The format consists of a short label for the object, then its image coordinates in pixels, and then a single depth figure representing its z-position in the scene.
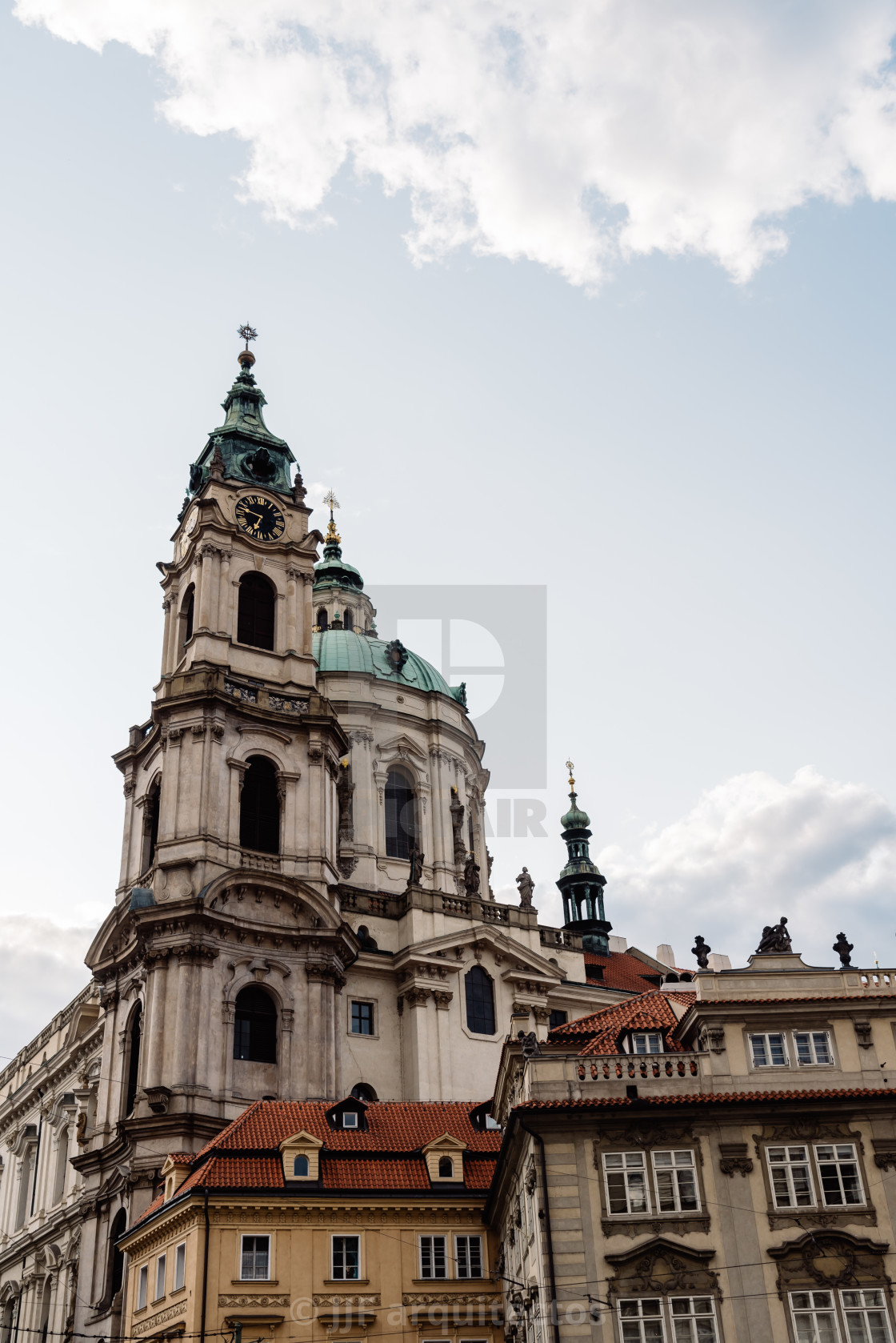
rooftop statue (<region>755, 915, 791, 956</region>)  33.91
